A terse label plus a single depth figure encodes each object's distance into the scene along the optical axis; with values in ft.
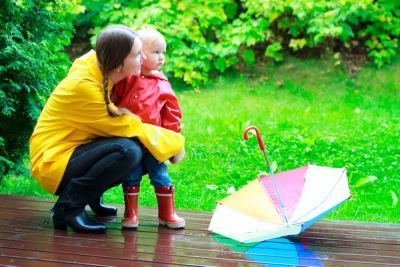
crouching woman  10.60
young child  11.19
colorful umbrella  10.67
